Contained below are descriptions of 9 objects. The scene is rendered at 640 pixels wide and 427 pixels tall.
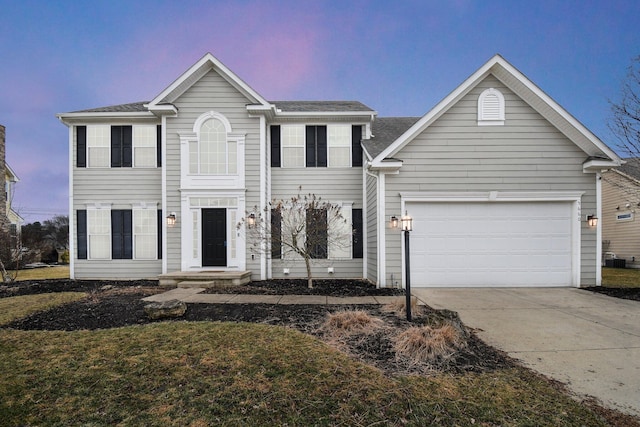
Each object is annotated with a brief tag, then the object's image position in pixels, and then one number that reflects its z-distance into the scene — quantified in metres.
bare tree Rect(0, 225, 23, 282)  11.70
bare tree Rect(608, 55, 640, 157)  8.36
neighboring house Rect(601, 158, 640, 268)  15.47
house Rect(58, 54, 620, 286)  8.68
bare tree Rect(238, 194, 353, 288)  9.45
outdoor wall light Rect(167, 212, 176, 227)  10.28
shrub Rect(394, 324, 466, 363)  3.76
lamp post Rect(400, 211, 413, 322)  5.26
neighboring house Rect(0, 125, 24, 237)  18.12
